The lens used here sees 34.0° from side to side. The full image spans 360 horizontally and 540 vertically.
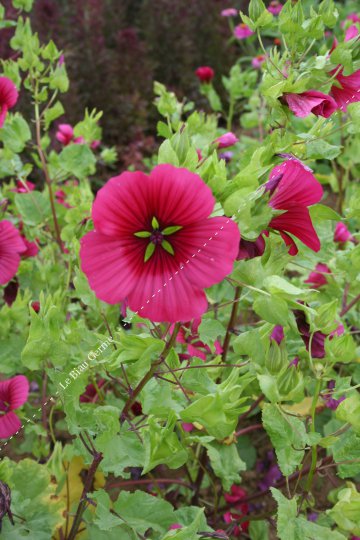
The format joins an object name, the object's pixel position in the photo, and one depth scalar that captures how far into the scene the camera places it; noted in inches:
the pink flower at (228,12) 129.1
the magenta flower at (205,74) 84.2
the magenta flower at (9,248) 37.9
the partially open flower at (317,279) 48.5
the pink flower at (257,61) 103.6
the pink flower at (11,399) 32.6
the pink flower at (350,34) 30.0
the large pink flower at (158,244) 18.4
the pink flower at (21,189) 52.9
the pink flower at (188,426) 39.6
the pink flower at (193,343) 36.6
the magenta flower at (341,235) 52.5
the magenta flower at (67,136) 58.4
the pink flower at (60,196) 66.4
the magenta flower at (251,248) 22.3
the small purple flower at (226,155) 68.0
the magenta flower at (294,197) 20.9
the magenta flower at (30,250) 47.8
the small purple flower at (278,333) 29.9
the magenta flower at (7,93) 35.7
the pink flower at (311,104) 25.2
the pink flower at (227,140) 35.4
